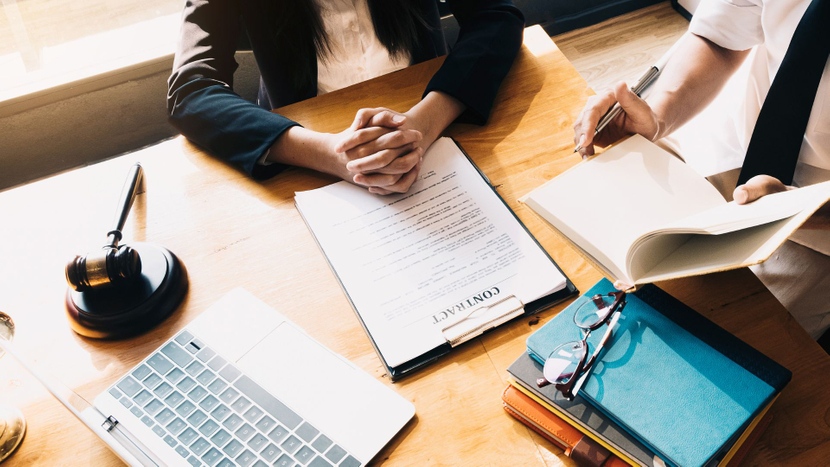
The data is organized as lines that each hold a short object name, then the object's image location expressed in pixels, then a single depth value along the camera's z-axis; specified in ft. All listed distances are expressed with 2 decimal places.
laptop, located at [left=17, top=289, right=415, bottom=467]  1.93
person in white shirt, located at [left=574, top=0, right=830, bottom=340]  2.77
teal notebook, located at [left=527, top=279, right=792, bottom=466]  1.64
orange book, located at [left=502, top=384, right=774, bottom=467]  1.74
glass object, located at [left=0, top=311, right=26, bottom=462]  2.02
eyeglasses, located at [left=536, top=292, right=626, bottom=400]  1.79
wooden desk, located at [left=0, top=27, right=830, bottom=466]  1.94
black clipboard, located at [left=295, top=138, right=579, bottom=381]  2.13
